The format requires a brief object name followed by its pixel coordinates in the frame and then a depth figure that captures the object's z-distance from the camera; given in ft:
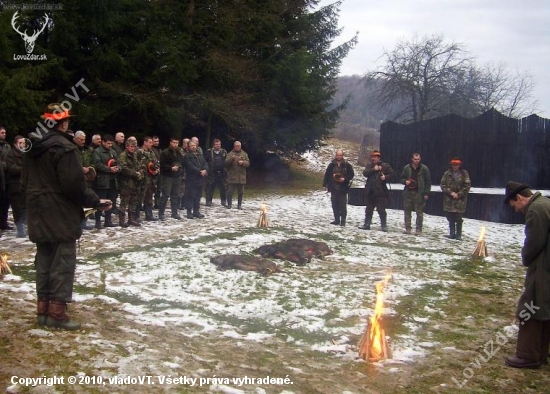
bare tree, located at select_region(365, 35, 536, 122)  90.17
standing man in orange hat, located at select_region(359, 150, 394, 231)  41.88
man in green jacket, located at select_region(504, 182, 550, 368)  16.43
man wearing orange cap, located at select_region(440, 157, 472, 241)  39.40
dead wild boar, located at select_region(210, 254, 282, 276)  26.61
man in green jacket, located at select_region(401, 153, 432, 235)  41.06
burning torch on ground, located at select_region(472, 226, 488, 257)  33.45
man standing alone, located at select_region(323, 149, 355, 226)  43.04
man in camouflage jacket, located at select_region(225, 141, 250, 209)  48.00
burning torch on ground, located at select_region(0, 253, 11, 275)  23.16
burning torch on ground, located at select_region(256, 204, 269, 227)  39.56
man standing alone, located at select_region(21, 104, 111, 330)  16.40
